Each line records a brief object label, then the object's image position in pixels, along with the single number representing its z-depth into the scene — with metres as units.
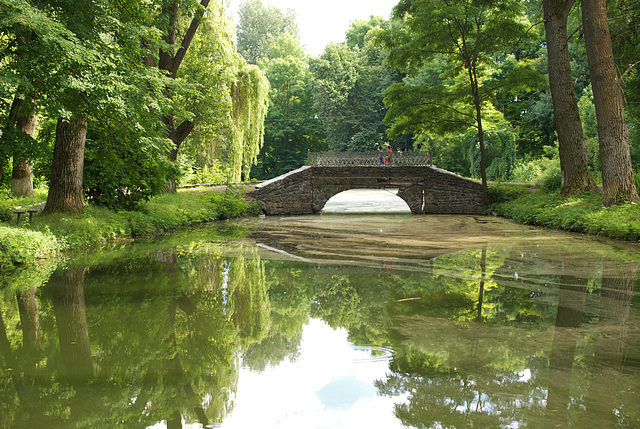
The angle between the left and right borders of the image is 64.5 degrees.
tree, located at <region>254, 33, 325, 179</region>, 50.44
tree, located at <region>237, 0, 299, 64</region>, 60.66
